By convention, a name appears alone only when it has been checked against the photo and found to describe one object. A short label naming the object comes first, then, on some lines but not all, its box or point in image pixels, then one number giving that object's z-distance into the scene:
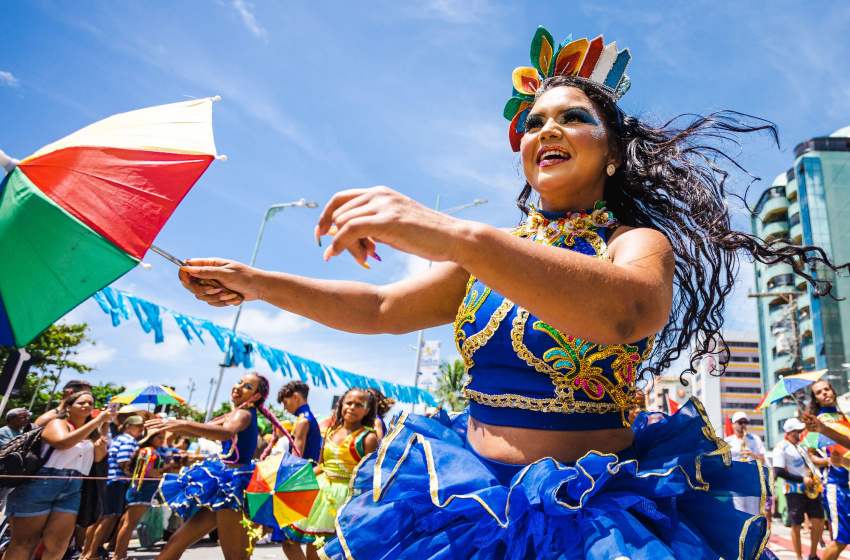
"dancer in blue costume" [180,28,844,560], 1.22
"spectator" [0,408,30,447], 6.65
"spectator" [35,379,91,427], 5.86
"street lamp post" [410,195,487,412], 21.24
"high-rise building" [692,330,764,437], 71.31
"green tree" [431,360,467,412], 35.12
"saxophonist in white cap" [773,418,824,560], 8.03
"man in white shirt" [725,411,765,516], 9.08
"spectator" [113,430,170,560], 6.81
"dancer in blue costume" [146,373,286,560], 5.35
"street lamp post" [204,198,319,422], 17.24
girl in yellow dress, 5.64
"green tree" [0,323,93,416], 20.25
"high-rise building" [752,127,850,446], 35.06
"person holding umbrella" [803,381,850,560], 5.93
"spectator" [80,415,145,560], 7.02
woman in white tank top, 5.29
